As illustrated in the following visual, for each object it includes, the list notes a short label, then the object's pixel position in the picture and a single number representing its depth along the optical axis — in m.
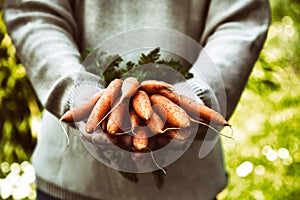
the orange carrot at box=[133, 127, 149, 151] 0.82
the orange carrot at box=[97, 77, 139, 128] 0.85
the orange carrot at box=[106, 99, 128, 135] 0.82
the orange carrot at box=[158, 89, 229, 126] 0.89
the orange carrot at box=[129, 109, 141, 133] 0.84
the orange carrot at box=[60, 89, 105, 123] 0.90
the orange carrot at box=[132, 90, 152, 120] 0.83
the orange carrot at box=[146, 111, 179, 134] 0.83
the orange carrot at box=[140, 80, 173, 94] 0.88
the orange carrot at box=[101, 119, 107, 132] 0.86
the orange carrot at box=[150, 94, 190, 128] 0.84
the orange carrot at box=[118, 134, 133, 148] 0.84
